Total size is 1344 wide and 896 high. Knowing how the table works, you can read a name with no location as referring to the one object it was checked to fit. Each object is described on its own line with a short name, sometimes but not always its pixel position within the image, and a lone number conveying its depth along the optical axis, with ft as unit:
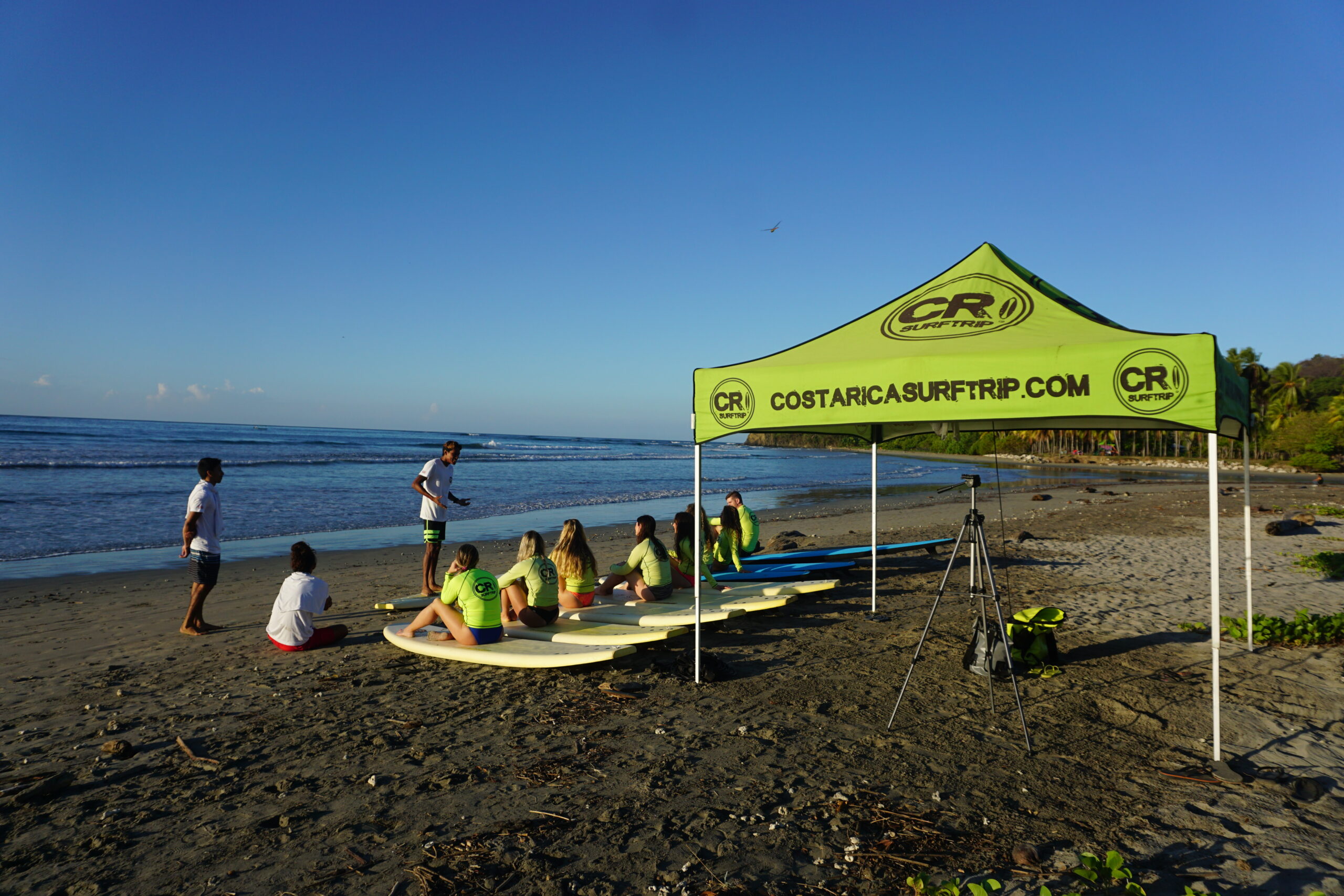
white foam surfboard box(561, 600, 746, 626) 22.41
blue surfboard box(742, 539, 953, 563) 34.53
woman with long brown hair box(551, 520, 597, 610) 24.07
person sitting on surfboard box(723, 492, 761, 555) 32.75
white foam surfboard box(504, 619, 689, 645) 20.13
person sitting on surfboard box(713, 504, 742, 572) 31.68
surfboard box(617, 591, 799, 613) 24.11
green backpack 19.06
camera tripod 14.06
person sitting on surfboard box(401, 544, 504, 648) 19.88
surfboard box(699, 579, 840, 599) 26.03
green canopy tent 12.69
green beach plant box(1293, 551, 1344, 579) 30.28
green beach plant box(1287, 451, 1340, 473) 151.02
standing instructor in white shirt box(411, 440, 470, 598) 28.53
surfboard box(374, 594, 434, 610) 26.17
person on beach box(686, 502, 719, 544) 30.12
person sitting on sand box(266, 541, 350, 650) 21.52
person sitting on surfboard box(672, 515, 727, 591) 26.09
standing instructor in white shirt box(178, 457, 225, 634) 23.49
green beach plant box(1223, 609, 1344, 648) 20.62
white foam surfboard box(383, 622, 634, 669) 18.29
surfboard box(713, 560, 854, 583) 29.91
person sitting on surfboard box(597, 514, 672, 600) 25.80
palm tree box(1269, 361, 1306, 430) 197.47
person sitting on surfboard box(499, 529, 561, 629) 21.85
